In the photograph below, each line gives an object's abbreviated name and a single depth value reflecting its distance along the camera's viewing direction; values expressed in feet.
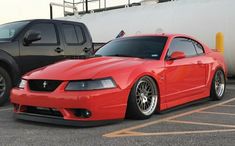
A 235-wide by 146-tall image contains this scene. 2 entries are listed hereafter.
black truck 26.73
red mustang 18.74
